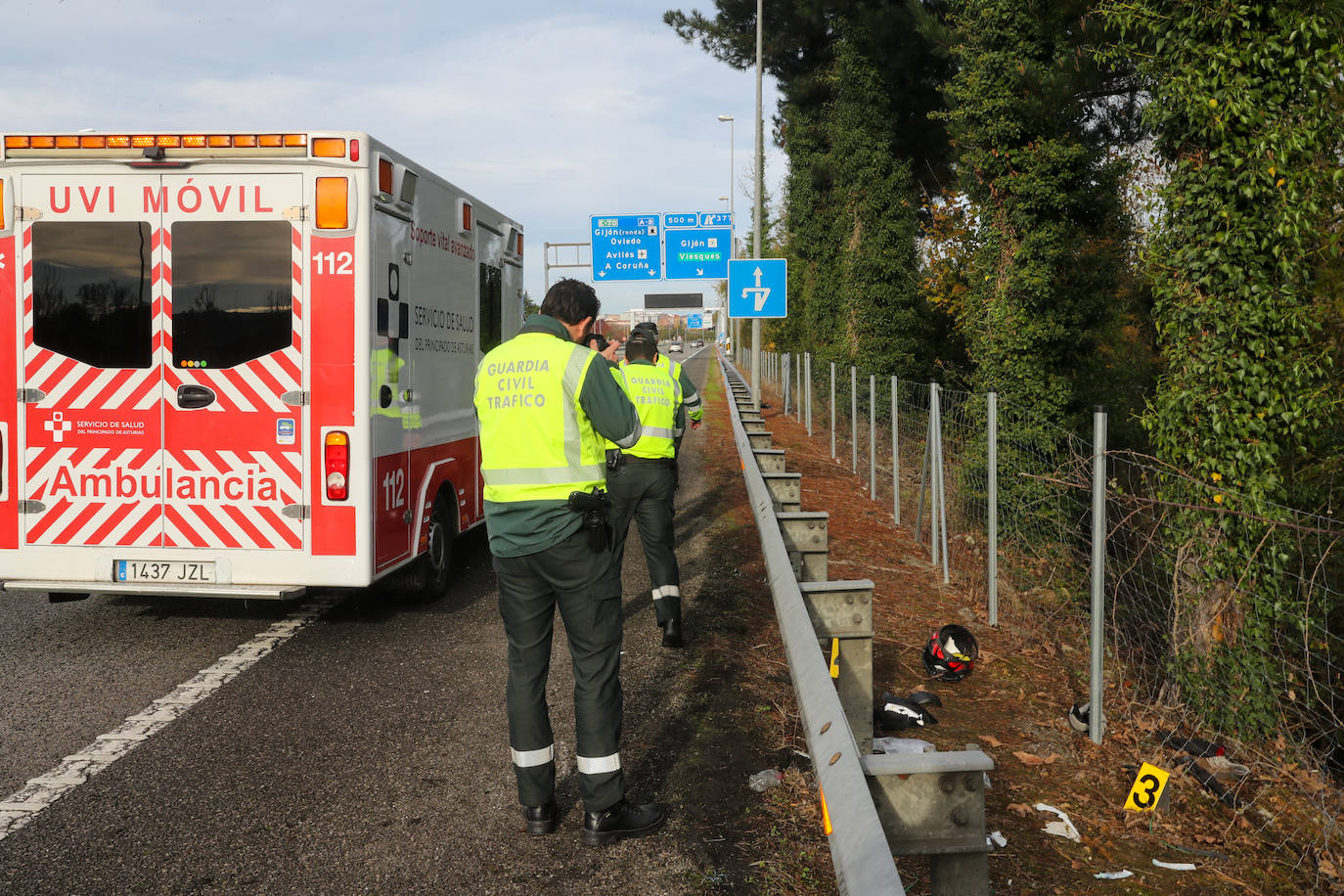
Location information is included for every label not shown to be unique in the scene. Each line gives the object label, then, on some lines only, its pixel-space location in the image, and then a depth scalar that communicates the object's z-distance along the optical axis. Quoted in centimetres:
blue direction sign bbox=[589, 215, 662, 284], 3142
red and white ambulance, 630
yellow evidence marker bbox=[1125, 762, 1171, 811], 419
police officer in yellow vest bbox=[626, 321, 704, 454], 759
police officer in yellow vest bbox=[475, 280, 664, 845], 402
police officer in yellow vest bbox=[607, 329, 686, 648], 689
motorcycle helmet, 602
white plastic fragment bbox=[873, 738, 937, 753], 455
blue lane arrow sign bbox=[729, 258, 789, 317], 2192
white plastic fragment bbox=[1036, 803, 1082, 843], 405
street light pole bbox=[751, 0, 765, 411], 2388
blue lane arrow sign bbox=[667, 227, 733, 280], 3067
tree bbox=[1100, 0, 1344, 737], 534
